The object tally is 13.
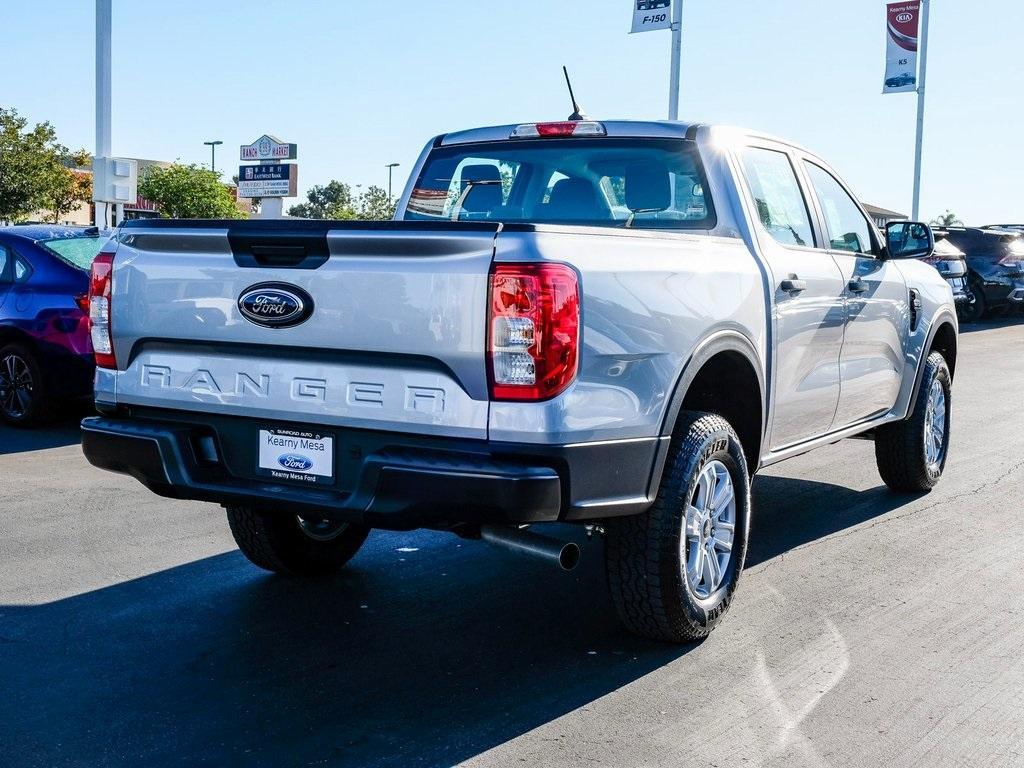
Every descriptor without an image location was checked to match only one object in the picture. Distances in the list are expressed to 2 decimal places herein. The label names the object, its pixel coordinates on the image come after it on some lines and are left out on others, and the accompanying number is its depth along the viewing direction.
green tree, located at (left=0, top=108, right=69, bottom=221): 48.47
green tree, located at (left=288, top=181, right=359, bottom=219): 107.40
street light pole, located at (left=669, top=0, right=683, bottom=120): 21.73
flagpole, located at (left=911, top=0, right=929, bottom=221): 36.44
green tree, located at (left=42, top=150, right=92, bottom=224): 51.31
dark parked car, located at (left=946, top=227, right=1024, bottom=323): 22.67
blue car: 9.34
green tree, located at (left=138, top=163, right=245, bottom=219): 66.00
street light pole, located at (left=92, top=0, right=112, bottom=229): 18.94
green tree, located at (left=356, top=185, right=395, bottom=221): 103.38
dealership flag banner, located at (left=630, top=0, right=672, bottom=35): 21.17
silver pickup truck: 3.66
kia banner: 31.03
